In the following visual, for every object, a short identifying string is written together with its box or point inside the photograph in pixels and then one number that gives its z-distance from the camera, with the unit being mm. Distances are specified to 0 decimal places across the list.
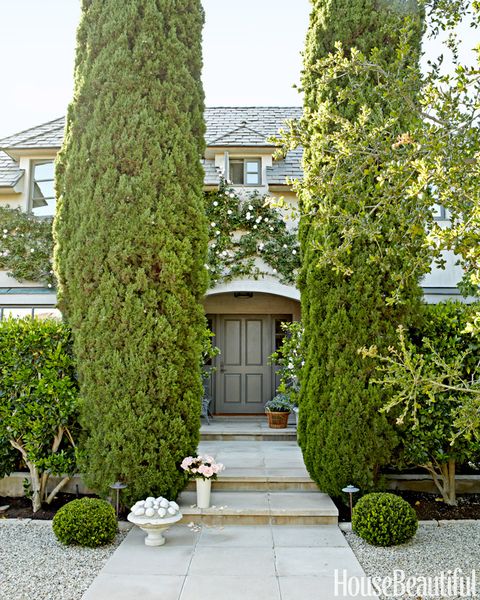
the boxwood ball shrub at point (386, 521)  5320
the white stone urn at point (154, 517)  5258
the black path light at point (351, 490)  5872
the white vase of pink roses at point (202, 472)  5953
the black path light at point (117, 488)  5805
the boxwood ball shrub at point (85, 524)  5273
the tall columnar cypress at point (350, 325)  6062
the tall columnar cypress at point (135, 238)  5969
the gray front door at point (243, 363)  13086
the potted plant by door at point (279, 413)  11078
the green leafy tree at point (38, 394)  6195
